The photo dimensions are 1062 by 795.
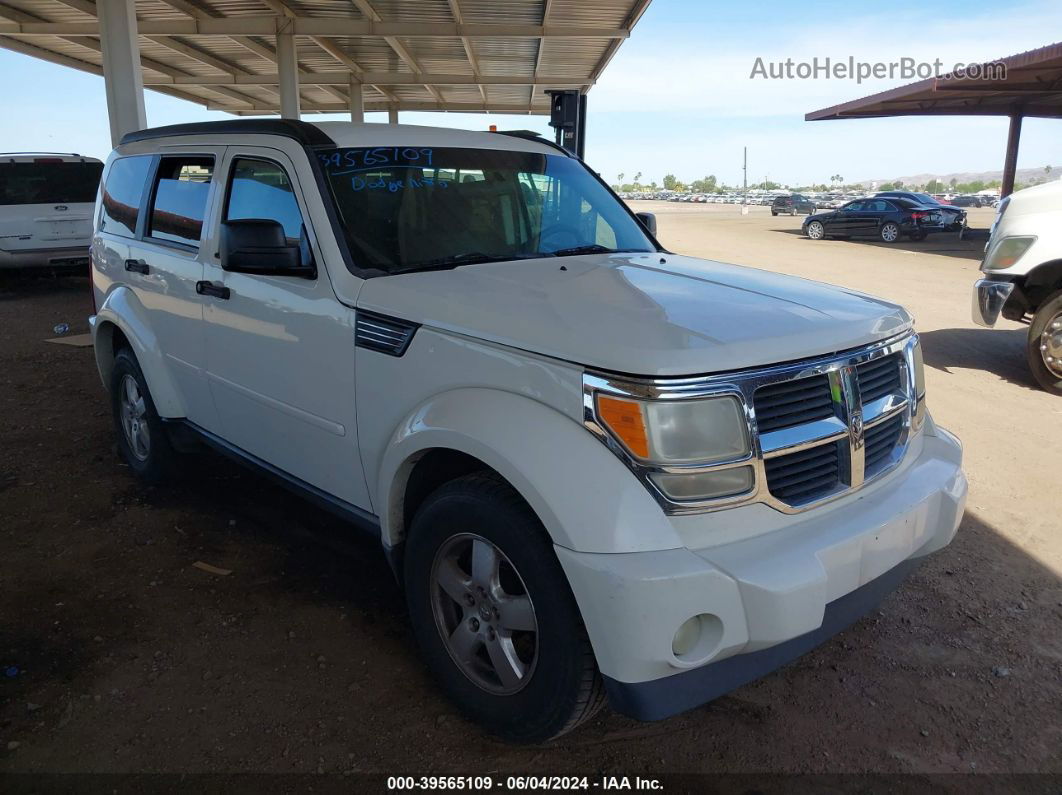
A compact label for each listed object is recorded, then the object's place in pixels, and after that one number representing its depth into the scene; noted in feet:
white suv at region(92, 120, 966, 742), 6.88
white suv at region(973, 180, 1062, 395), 21.49
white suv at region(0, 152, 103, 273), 37.19
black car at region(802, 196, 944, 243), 81.46
